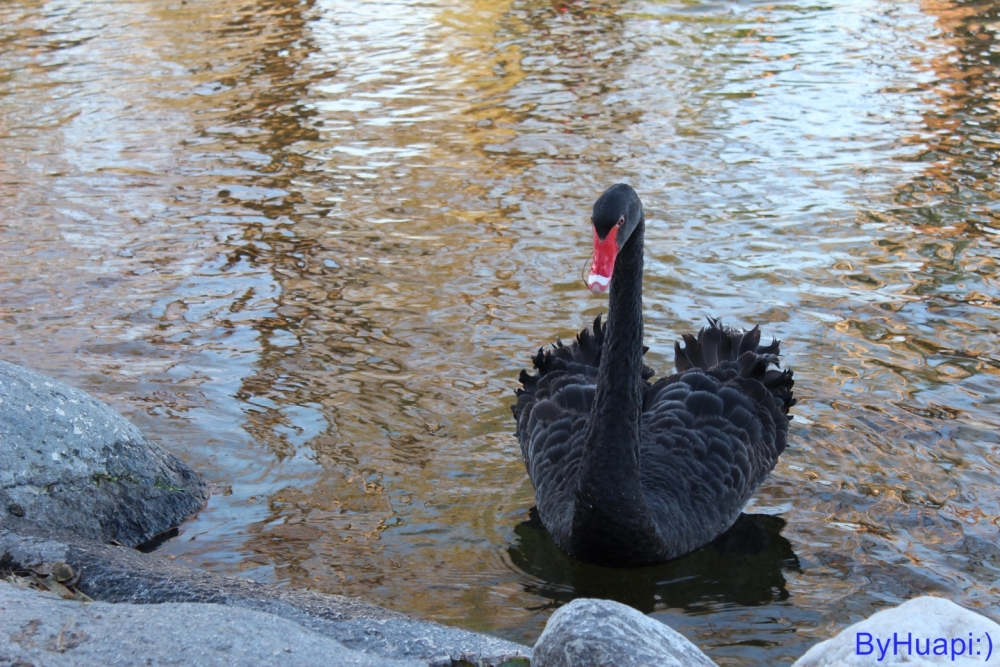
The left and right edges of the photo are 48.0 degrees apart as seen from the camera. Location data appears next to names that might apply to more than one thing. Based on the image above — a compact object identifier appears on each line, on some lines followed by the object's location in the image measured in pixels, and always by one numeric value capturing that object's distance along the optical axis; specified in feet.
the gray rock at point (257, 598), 10.34
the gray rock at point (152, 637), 8.95
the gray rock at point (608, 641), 9.34
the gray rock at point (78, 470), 13.23
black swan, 12.73
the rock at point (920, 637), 8.51
